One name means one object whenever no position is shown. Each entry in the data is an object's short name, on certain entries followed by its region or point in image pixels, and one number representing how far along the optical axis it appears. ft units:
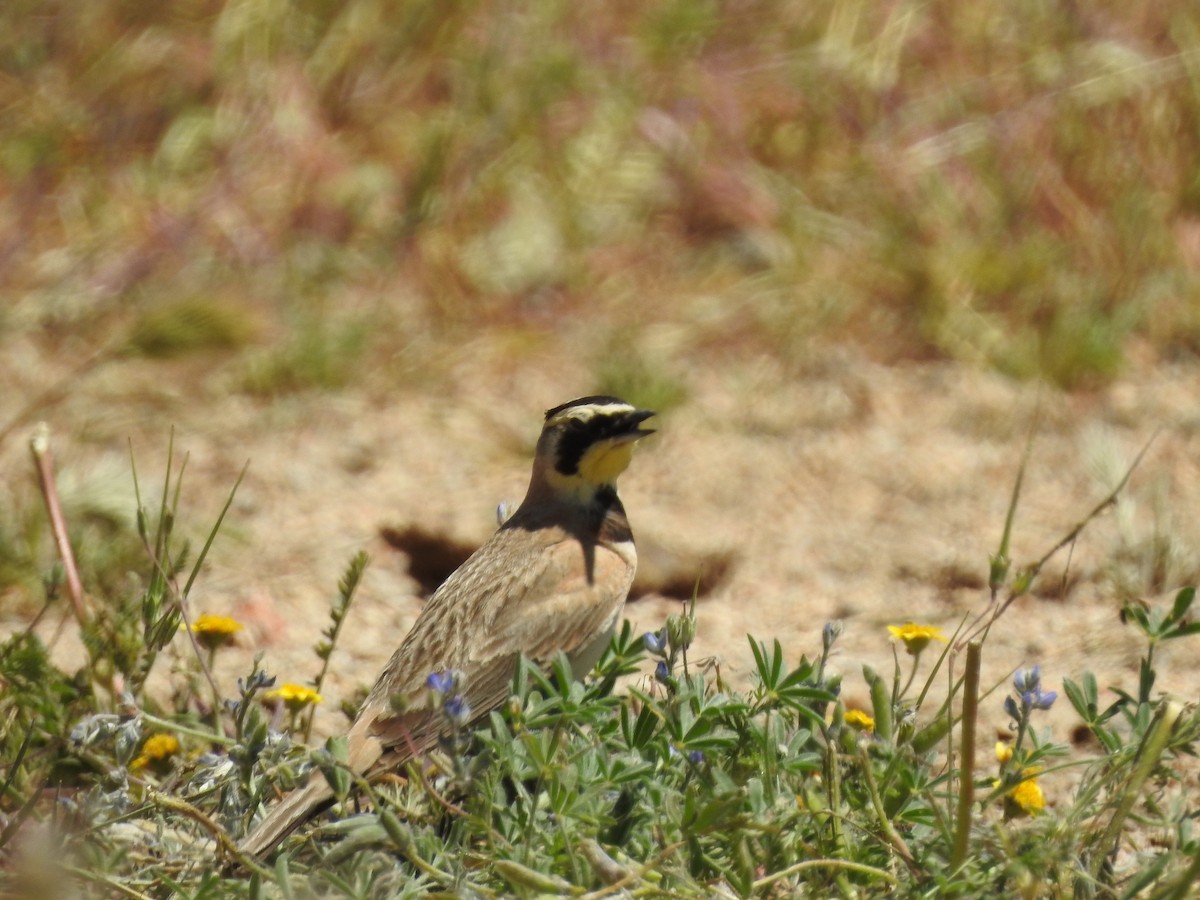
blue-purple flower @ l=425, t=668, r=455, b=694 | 17.69
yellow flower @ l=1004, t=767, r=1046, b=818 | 20.57
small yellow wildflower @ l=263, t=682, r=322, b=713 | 23.16
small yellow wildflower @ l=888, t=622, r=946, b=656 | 21.94
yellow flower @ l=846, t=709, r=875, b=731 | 21.93
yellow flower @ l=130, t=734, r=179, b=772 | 23.13
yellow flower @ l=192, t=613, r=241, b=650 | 24.09
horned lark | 23.47
